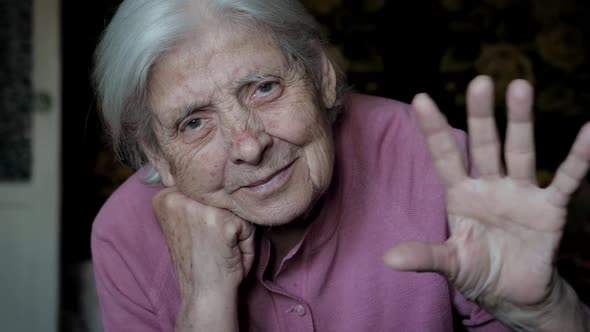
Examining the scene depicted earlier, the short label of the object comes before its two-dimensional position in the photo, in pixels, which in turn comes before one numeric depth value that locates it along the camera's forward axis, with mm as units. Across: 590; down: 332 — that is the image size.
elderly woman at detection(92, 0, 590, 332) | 1192
